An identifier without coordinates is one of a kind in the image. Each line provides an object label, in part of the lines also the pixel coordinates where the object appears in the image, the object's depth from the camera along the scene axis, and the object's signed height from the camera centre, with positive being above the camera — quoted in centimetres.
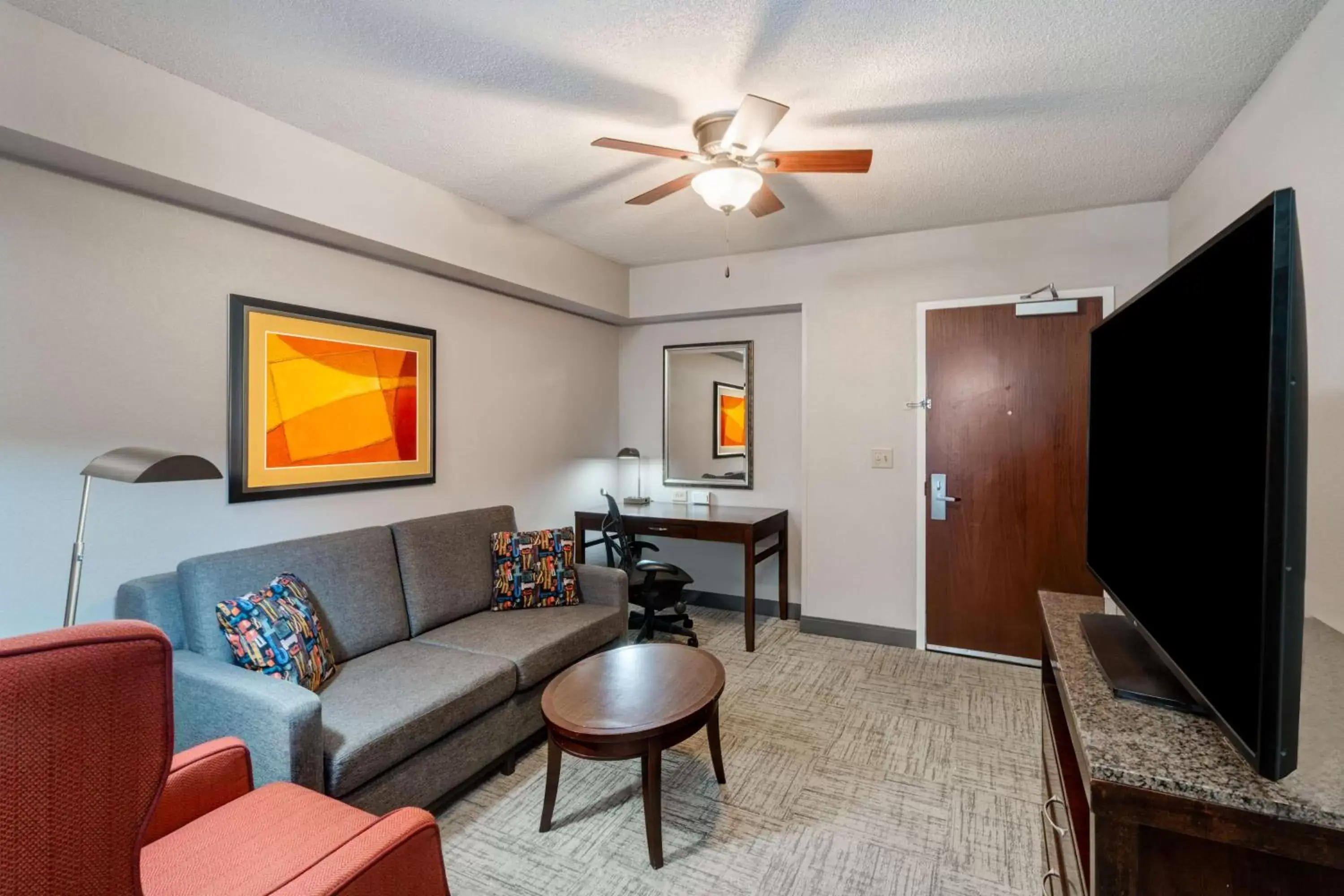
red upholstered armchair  62 -36
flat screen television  76 -5
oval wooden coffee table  179 -87
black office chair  354 -85
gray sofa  168 -85
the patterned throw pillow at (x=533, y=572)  296 -68
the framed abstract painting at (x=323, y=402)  232 +15
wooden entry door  320 -15
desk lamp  436 -24
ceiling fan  194 +98
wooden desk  353 -55
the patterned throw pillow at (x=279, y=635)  189 -66
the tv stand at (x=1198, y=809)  78 -50
